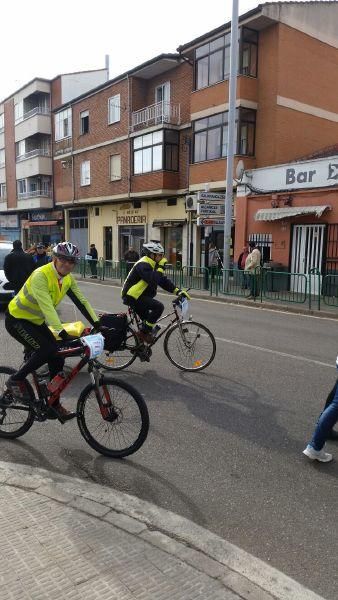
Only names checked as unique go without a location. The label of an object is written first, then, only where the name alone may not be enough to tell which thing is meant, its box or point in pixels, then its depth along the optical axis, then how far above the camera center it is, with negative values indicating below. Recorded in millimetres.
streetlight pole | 14727 +3305
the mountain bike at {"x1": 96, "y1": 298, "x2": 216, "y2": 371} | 6617 -1465
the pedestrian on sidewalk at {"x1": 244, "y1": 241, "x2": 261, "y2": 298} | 14281 -882
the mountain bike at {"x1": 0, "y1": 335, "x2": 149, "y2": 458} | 3875 -1401
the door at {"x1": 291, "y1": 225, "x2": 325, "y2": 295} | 16234 -261
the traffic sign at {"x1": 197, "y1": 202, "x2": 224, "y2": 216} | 15922 +988
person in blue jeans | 3742 -1504
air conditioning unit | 17766 +1340
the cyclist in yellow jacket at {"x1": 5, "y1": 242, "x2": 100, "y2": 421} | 4062 -680
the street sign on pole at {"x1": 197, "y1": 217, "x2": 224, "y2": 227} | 16078 +596
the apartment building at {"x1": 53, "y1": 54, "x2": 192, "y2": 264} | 23844 +4373
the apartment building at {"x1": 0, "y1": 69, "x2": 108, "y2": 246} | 36000 +6587
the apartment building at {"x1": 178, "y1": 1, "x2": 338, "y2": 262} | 18891 +6029
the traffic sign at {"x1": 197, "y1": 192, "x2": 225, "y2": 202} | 15923 +1401
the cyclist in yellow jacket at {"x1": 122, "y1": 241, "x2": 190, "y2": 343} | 6559 -688
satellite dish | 17969 +2592
